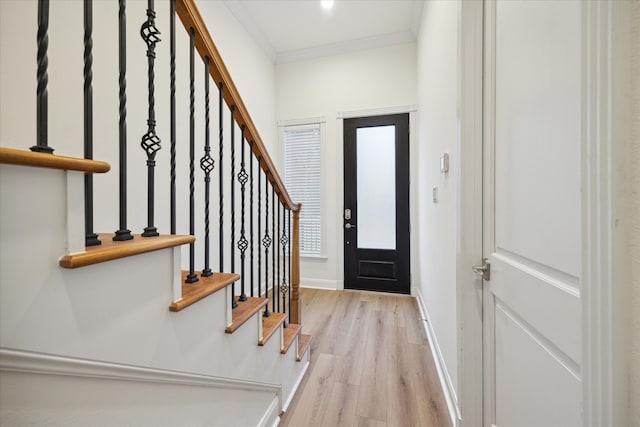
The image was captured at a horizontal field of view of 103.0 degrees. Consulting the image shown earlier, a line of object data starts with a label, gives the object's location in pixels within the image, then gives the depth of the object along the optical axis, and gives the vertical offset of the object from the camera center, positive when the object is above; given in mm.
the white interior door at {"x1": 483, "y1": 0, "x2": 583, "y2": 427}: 640 -7
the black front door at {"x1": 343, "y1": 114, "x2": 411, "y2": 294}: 3309 +103
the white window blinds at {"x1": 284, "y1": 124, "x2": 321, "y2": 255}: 3664 +518
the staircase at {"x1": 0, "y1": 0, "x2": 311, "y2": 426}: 435 -229
